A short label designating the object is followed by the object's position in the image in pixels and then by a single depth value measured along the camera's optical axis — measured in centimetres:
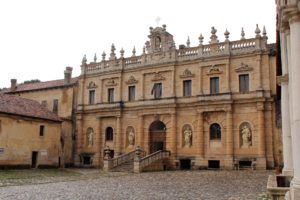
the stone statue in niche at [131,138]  3741
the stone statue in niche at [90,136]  4022
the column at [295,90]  804
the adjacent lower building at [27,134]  3053
